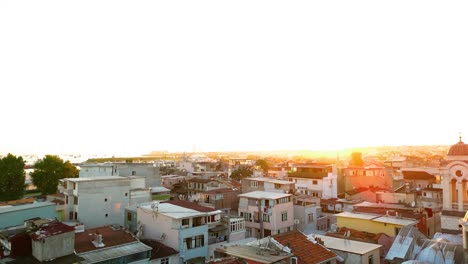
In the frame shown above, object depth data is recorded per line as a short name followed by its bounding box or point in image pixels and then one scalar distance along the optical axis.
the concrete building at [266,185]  51.22
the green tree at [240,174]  85.64
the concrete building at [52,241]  23.19
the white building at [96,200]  39.16
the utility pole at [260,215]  42.25
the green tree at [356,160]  84.46
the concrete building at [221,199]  48.03
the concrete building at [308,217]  45.88
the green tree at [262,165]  111.15
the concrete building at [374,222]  34.84
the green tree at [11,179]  59.84
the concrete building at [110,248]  26.39
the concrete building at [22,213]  34.66
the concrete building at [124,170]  56.69
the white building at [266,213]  41.91
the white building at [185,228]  31.38
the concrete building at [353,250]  27.32
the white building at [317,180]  61.34
